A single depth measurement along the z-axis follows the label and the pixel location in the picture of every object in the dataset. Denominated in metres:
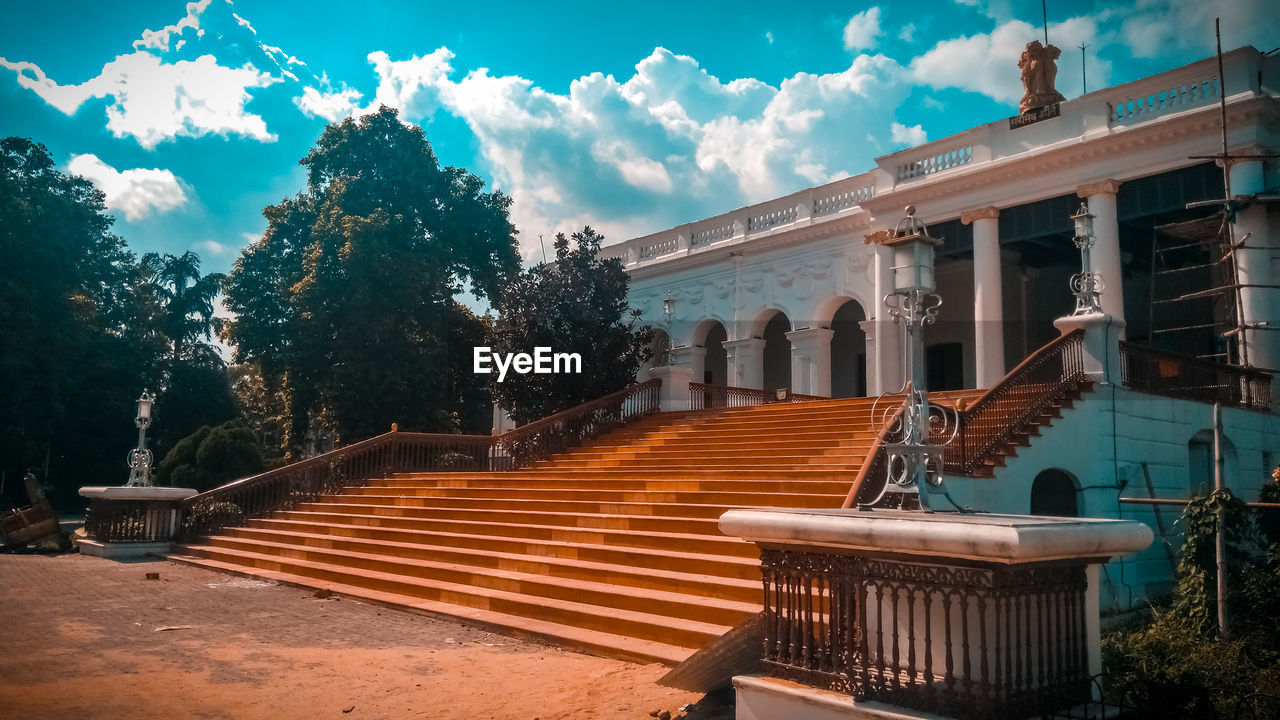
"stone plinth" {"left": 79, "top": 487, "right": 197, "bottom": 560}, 16.45
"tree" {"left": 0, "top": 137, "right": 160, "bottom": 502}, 27.53
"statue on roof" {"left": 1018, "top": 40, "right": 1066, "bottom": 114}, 21.03
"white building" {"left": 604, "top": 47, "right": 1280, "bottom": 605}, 12.97
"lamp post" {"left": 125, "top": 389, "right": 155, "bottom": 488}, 17.50
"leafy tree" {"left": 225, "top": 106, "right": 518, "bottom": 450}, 23.84
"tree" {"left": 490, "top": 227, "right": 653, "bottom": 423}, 22.69
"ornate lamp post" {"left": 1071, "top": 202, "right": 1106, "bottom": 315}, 12.24
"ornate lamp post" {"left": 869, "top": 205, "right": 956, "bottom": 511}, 5.23
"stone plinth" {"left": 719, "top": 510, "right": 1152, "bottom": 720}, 3.85
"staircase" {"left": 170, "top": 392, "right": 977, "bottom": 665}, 8.54
